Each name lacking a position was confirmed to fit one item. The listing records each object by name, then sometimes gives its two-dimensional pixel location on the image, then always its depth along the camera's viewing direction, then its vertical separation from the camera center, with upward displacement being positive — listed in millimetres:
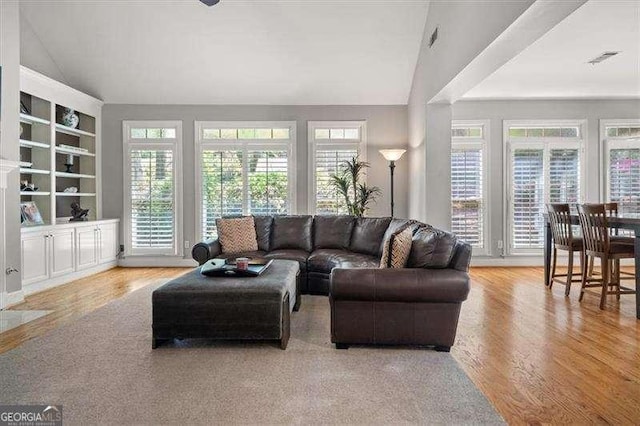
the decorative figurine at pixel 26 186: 5277 +281
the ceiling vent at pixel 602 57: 4938 +1807
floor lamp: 6371 +826
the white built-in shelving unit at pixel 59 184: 5164 +375
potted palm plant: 6594 +322
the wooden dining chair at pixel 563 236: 4938 -358
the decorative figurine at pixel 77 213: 6191 -70
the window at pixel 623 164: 6863 +697
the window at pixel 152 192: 6891 +265
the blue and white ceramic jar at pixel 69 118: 6168 +1345
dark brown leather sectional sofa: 3080 -664
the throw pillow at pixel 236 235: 5281 -350
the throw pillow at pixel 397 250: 3318 -344
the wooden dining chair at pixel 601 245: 4367 -417
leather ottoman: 3084 -785
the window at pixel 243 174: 6922 +557
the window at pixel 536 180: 6906 +442
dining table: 3977 -194
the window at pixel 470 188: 6926 +313
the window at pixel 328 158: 6926 +821
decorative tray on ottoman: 3486 -535
